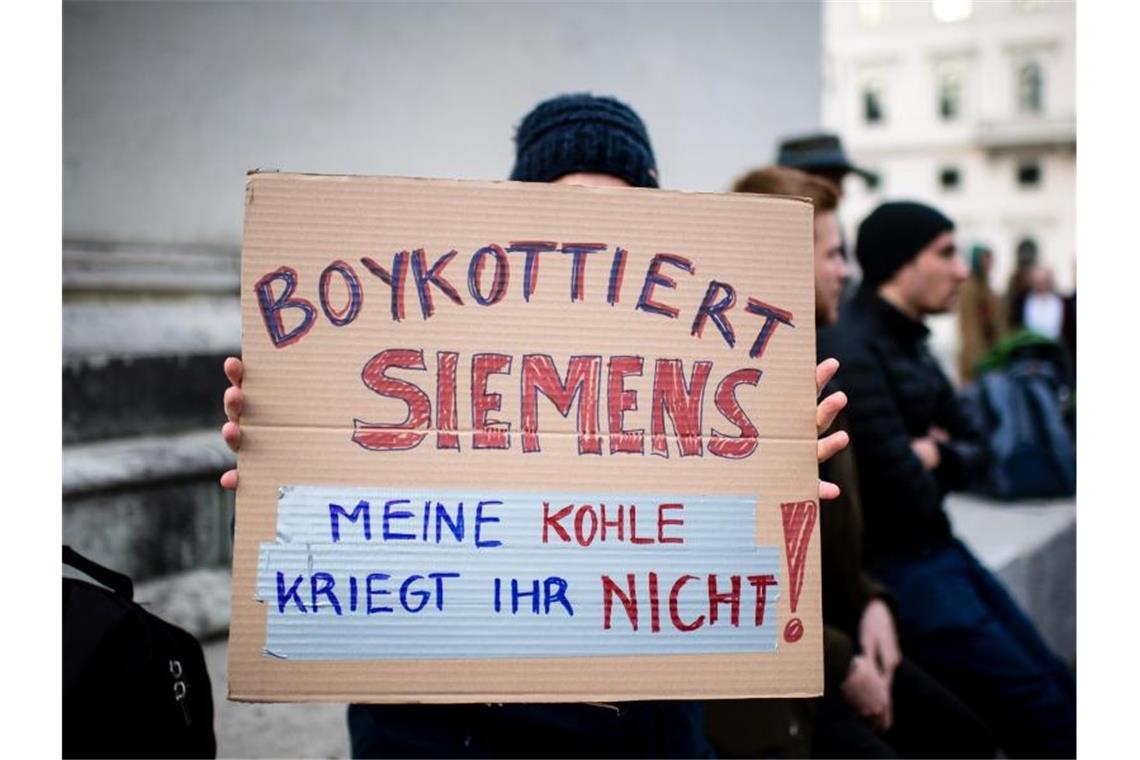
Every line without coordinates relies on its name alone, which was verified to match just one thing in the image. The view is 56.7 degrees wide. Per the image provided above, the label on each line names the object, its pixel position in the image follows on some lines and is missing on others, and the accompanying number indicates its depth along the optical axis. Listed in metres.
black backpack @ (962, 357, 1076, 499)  5.52
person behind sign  1.60
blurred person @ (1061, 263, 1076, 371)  5.34
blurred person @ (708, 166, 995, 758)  2.09
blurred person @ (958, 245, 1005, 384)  7.87
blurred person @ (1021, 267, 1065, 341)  8.45
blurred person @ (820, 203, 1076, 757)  2.64
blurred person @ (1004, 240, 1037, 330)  8.40
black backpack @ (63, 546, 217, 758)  1.36
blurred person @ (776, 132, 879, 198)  4.18
